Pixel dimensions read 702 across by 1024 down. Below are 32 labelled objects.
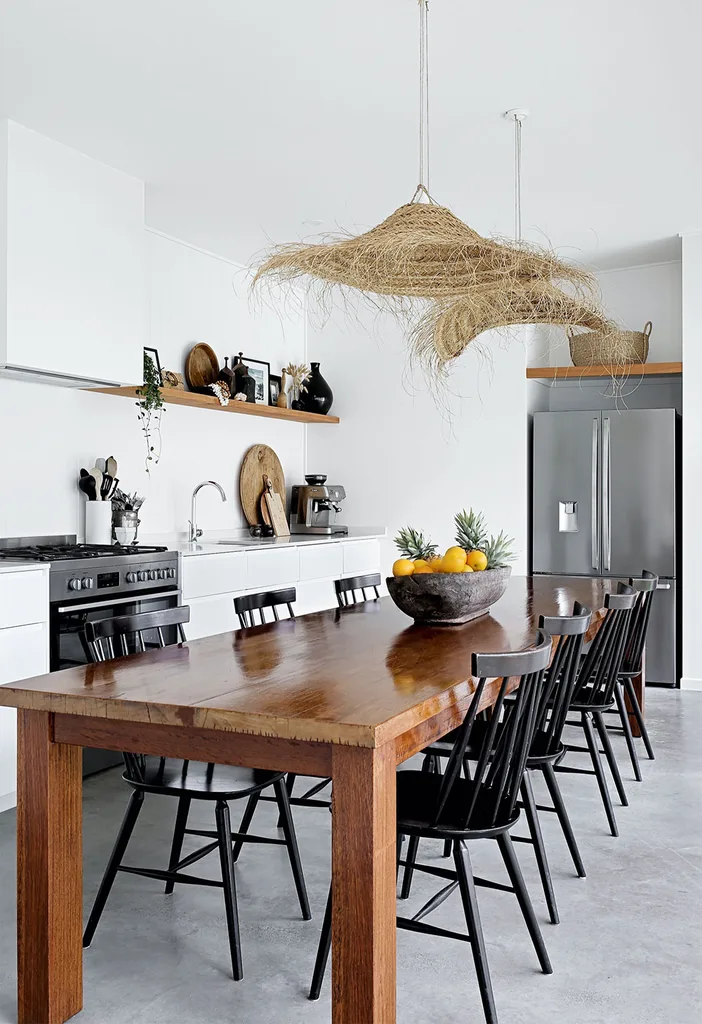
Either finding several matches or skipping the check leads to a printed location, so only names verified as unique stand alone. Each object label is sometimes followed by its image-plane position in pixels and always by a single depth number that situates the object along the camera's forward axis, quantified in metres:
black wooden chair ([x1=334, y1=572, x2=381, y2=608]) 3.93
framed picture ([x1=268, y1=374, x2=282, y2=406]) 6.36
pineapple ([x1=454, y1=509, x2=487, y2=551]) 3.29
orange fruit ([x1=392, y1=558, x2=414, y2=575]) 2.99
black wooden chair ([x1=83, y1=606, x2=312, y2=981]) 2.27
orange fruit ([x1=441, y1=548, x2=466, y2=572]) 2.97
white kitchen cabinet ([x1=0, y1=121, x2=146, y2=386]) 3.73
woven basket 5.72
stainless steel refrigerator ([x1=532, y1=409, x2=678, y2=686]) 5.59
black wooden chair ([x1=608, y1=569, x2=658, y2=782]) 3.79
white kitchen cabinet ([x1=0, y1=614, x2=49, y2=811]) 3.35
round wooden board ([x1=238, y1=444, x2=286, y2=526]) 6.13
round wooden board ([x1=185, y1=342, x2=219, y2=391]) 5.54
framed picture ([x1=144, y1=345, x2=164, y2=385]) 5.03
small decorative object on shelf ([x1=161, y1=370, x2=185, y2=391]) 5.19
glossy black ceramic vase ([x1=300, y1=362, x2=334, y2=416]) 6.52
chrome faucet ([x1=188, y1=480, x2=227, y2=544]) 5.24
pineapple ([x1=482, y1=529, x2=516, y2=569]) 3.23
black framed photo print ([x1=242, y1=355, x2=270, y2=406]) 6.13
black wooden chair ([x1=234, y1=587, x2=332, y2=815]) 3.22
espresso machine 6.36
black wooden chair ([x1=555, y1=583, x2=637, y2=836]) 3.15
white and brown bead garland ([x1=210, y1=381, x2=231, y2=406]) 5.39
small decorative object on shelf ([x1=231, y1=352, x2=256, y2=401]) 5.78
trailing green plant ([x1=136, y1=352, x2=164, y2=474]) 4.72
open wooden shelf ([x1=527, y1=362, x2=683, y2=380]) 5.69
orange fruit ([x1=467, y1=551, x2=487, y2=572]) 3.04
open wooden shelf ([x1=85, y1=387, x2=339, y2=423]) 4.86
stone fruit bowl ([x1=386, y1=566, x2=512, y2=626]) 2.93
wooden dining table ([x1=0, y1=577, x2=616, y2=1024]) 1.69
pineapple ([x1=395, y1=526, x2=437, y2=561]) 3.18
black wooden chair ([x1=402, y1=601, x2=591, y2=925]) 2.47
